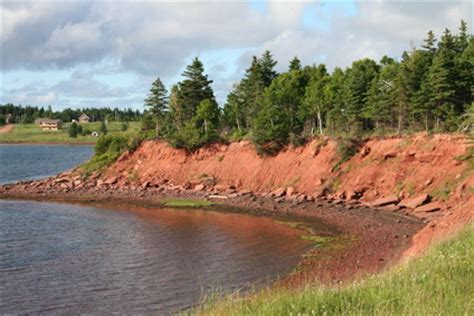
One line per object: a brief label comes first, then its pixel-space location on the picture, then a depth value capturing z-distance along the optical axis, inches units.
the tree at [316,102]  2433.6
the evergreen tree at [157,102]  2664.9
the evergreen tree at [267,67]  2874.8
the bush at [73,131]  6904.5
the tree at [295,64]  2984.7
